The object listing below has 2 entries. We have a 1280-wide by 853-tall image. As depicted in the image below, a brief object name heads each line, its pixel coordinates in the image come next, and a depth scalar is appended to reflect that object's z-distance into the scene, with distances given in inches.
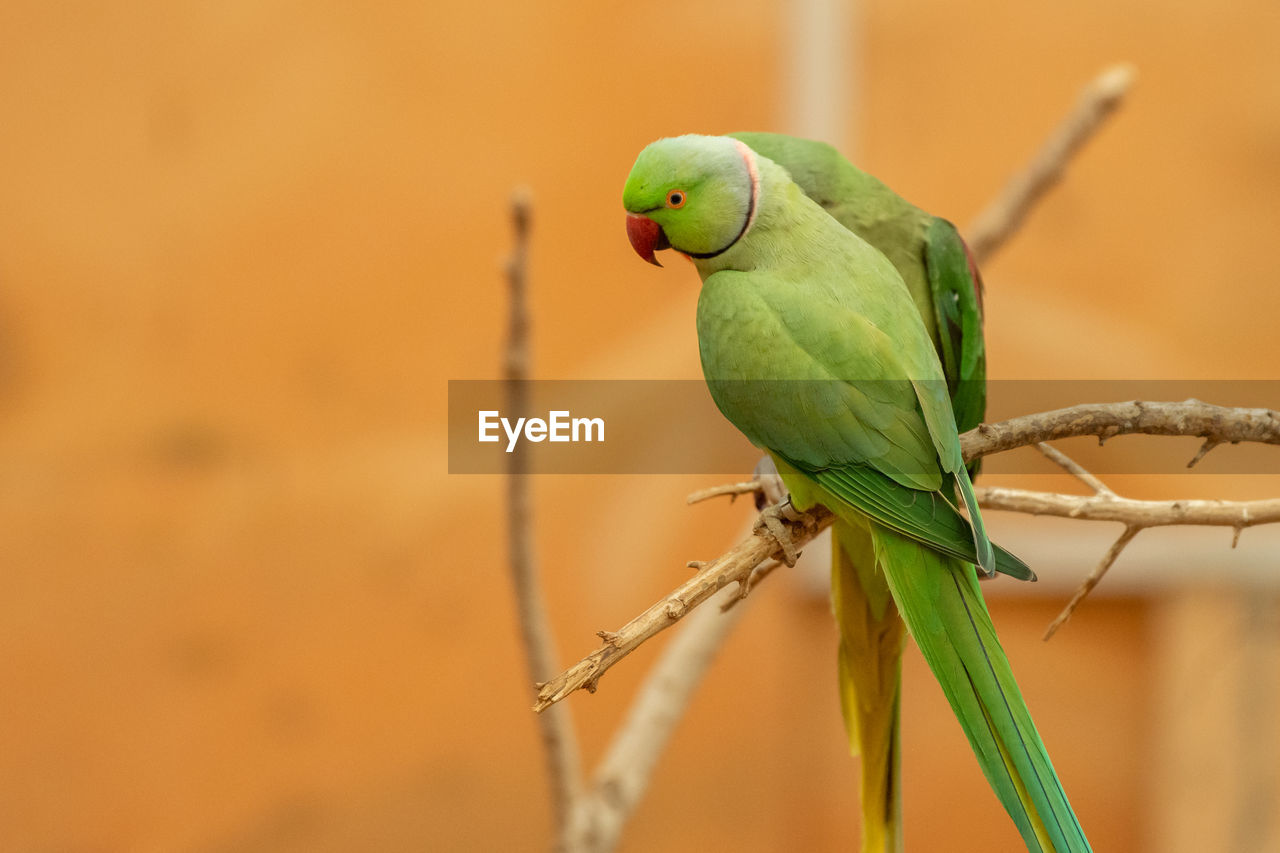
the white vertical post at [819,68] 265.7
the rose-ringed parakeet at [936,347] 175.9
